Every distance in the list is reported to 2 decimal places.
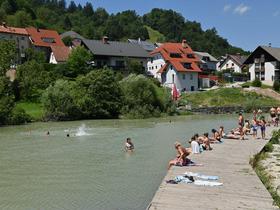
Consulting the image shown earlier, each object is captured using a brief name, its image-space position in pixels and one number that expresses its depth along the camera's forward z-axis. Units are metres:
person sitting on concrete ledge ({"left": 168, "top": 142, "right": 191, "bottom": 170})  20.11
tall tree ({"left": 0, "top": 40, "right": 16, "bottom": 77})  67.53
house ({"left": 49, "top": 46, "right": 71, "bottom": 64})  101.65
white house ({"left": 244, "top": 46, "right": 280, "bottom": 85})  99.06
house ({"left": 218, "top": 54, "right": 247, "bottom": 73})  138.85
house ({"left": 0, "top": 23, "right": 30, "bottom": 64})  114.38
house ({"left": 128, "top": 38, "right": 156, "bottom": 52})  151.82
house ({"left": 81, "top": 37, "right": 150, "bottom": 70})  98.94
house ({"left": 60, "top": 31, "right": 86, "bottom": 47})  131.75
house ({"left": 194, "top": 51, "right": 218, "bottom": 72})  148.50
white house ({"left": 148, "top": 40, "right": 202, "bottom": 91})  96.81
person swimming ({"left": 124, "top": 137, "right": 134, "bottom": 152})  29.91
